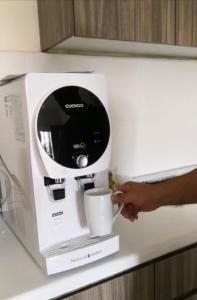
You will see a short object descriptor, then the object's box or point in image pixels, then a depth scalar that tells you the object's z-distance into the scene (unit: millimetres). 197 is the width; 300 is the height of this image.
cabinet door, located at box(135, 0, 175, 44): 968
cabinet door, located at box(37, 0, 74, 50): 882
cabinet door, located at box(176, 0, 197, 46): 1051
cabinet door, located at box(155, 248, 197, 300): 829
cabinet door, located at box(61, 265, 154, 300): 718
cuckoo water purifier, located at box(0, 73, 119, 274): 668
